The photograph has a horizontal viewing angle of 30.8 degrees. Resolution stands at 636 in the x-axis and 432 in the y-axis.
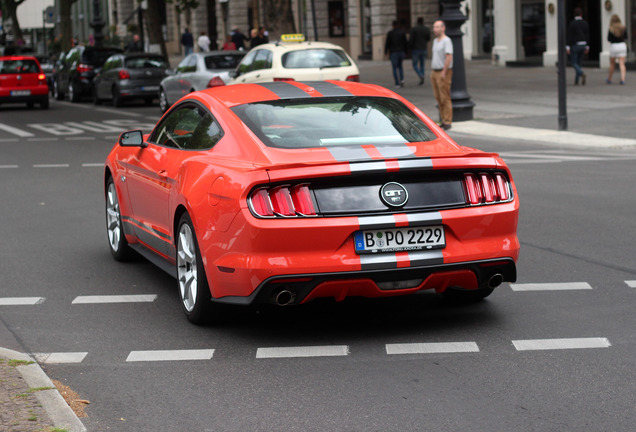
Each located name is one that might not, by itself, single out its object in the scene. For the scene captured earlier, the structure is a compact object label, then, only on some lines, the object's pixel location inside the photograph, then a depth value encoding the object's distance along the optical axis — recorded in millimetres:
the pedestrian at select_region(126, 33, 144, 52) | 47550
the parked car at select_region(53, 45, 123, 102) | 34719
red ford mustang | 6008
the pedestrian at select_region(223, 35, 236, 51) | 37125
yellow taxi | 22812
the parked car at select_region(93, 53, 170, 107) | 30656
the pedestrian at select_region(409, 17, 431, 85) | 33406
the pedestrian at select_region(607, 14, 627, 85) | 27562
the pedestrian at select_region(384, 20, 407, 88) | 32031
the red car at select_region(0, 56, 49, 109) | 31797
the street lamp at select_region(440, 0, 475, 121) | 21844
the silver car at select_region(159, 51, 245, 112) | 26078
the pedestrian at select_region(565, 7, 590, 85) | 28594
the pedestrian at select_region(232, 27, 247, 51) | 42781
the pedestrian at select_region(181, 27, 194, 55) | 53062
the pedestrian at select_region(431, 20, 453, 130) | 20688
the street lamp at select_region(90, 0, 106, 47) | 47625
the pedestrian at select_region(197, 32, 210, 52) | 45094
